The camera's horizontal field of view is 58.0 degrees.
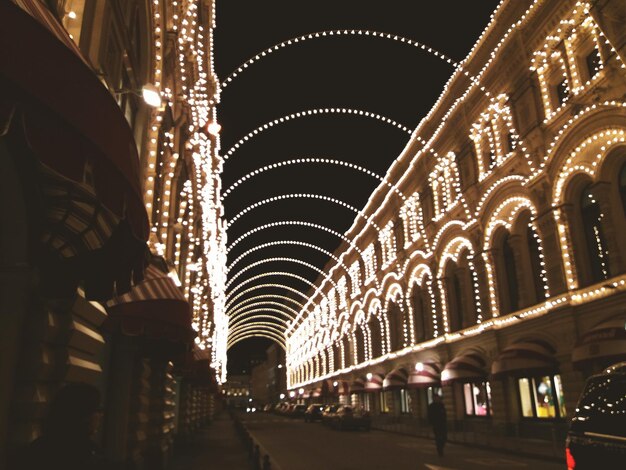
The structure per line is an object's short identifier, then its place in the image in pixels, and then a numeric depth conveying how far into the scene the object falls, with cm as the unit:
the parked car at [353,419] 3512
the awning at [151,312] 853
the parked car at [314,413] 5072
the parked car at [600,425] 652
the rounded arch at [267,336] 12353
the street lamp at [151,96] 675
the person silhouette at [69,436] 313
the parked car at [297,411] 6128
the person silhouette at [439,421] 1888
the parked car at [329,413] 3997
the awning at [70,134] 340
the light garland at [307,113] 2020
